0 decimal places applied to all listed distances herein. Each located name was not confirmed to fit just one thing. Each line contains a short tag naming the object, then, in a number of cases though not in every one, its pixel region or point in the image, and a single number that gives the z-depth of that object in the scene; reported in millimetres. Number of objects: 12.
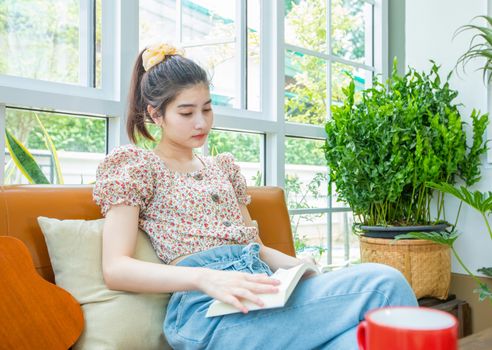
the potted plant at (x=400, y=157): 2477
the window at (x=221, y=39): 2271
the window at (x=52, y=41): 1715
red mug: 421
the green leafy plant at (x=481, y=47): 2557
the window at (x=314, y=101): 2834
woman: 994
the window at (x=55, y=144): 1719
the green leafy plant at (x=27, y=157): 1712
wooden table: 1600
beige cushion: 1221
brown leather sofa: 1130
